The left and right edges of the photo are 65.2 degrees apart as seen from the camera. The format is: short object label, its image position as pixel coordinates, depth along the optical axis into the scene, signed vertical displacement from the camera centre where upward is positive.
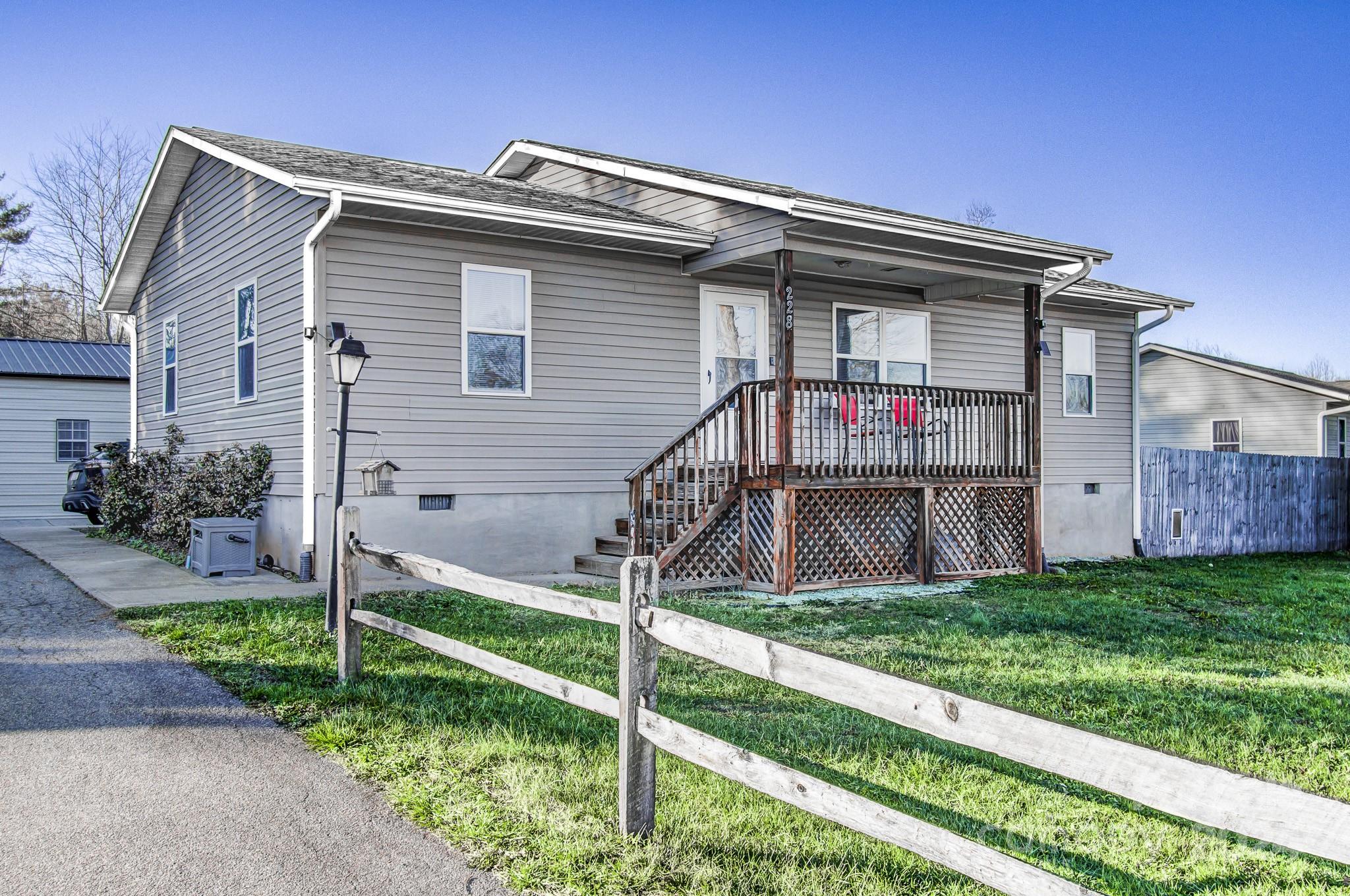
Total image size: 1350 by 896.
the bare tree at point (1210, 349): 56.01 +6.08
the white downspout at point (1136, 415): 16.61 +0.75
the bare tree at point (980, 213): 38.41 +9.05
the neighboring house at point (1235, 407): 23.64 +1.29
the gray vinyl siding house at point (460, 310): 10.54 +1.67
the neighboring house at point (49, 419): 19.72 +0.75
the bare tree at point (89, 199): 31.61 +7.83
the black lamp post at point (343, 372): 7.41 +0.64
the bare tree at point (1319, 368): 57.59 +5.21
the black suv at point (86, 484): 17.34 -0.43
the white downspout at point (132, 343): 16.59 +1.84
